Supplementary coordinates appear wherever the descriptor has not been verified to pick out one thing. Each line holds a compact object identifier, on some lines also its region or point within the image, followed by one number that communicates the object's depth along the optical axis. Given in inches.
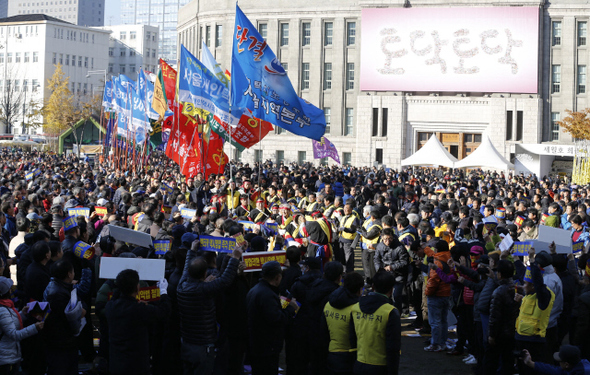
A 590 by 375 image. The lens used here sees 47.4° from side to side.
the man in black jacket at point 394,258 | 416.5
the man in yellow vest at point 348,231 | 521.7
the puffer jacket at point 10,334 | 246.0
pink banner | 1972.2
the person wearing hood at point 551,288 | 303.8
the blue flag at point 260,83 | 623.2
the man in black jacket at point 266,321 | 269.9
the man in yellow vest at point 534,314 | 291.6
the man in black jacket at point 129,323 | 245.6
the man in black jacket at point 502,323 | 295.3
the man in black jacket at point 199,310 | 268.2
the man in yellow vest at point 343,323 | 252.1
